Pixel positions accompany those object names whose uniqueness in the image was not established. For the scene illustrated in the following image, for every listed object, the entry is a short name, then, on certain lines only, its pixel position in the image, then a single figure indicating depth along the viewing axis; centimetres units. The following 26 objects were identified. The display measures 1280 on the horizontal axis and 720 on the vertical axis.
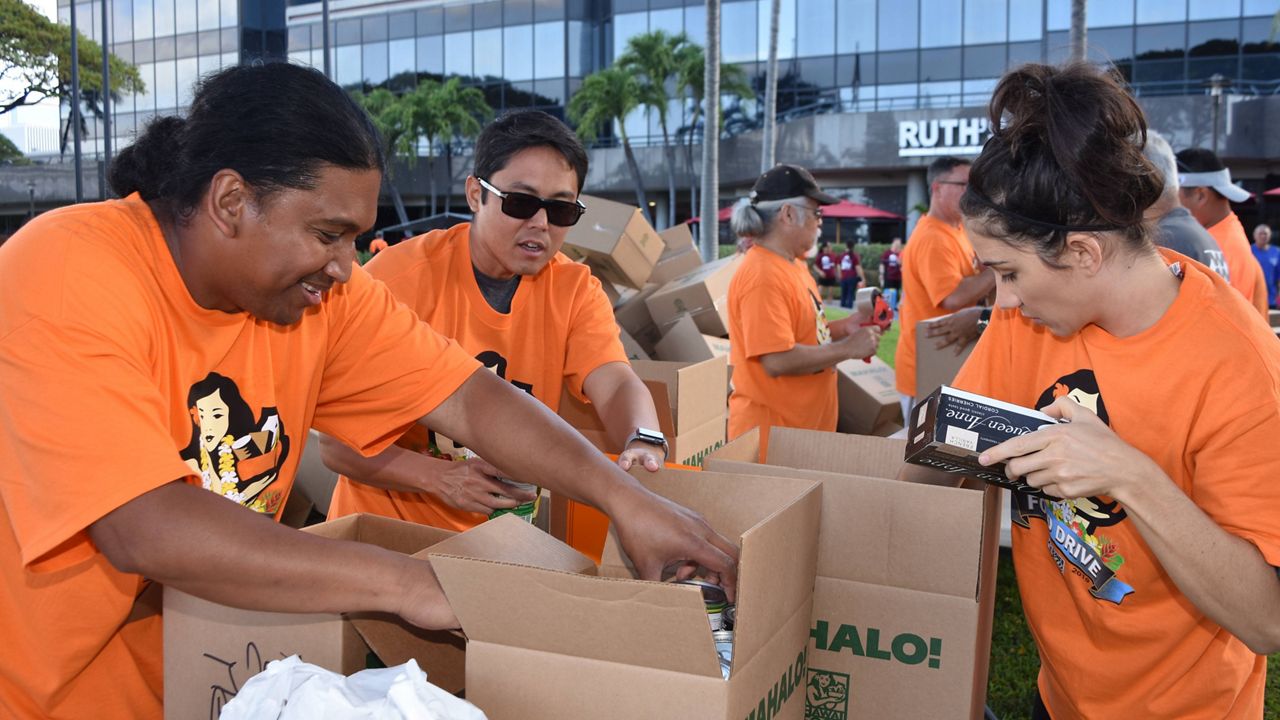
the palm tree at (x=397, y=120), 3488
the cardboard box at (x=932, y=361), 468
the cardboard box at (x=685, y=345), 559
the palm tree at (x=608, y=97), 3114
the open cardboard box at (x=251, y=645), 136
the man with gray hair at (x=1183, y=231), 322
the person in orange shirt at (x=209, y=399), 127
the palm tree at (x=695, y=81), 3030
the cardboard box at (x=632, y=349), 524
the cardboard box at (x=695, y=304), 598
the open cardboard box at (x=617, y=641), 120
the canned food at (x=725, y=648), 124
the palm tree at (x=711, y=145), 1458
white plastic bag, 108
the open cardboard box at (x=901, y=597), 175
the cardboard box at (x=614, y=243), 569
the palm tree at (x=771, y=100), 1859
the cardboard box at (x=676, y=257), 671
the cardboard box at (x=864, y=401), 553
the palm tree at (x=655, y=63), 3102
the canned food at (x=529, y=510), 238
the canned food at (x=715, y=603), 138
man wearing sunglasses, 264
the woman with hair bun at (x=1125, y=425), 153
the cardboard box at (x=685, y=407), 310
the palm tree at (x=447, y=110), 3459
